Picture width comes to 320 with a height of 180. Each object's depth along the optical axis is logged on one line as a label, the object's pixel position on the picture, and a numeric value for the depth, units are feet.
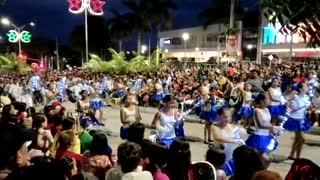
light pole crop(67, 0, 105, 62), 124.26
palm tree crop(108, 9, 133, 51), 197.57
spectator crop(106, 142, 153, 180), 16.35
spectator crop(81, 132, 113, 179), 19.19
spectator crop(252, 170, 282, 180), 12.90
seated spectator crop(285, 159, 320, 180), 12.39
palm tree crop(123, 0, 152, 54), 190.19
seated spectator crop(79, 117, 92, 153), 24.94
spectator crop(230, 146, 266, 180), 15.57
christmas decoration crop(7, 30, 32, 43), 146.02
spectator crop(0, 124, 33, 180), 11.92
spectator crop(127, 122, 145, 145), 21.02
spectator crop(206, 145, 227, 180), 18.08
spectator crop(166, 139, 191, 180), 17.63
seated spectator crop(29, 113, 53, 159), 23.98
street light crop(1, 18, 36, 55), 136.93
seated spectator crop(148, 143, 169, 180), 17.75
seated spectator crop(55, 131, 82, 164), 20.73
